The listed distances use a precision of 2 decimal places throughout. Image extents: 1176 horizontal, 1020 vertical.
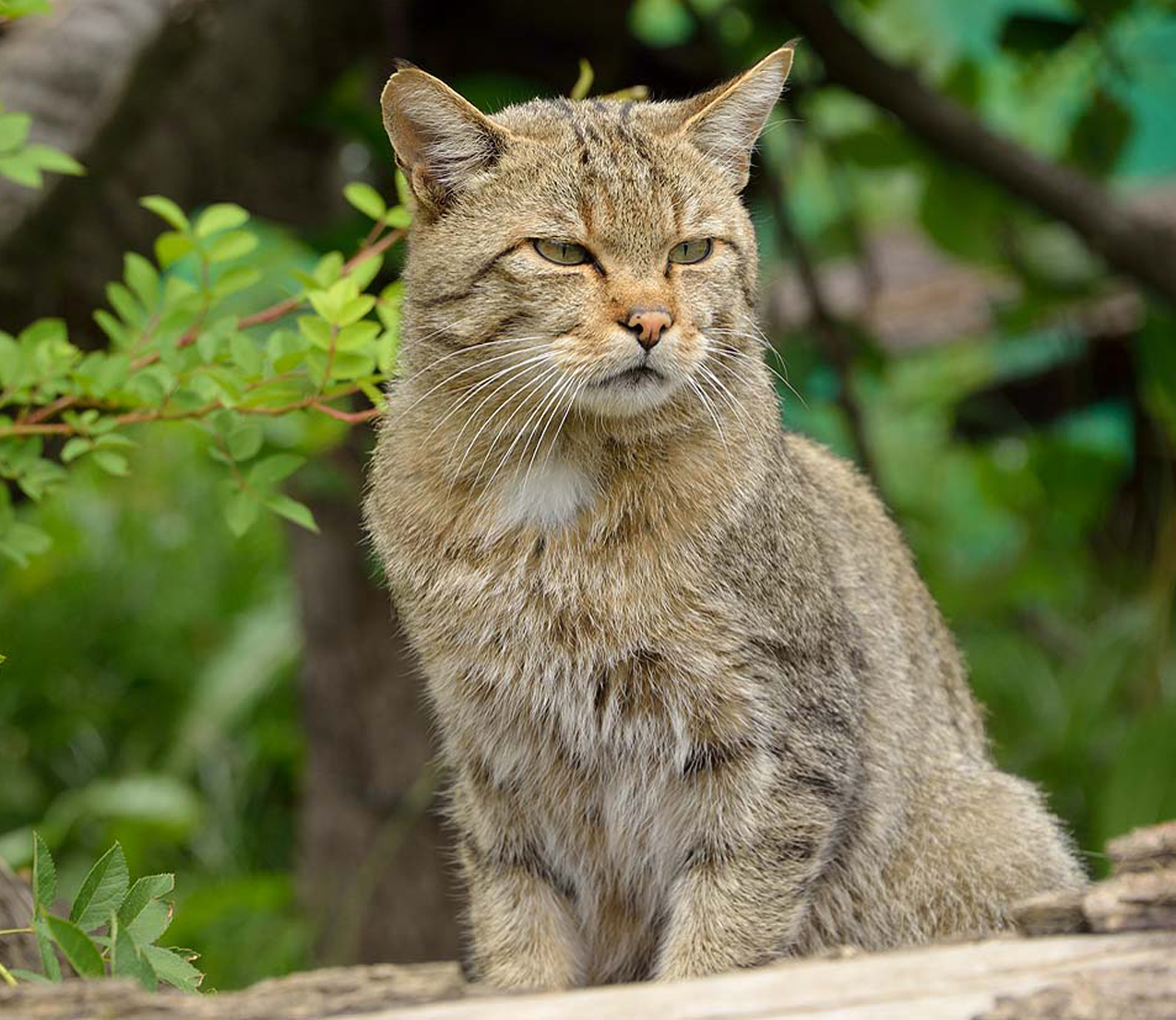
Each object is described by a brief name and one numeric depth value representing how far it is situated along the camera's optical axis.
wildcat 6.31
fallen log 4.26
